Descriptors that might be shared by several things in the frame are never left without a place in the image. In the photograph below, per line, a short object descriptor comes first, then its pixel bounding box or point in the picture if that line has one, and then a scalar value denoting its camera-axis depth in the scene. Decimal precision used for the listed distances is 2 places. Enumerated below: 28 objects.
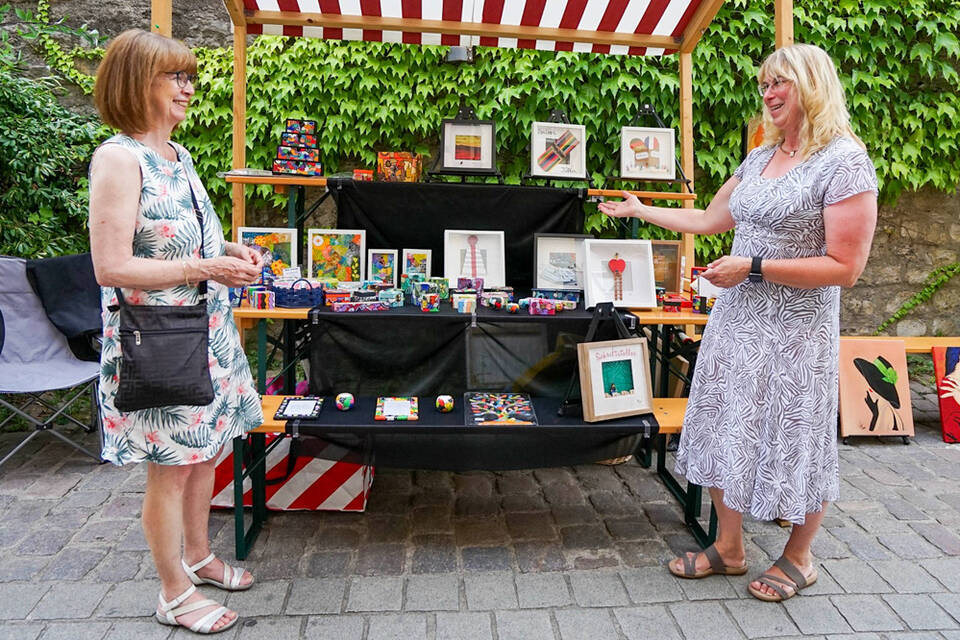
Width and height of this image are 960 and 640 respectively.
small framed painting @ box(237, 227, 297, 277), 3.53
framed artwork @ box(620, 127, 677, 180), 3.98
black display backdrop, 3.66
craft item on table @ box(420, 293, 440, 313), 3.12
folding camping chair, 3.58
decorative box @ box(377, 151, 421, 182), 3.80
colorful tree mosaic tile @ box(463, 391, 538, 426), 2.87
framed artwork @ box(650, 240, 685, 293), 3.78
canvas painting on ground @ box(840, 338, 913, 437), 4.11
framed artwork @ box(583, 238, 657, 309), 3.39
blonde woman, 2.12
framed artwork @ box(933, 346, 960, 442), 4.16
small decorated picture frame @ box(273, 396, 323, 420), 2.79
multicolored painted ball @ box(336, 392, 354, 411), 2.95
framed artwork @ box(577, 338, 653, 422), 2.83
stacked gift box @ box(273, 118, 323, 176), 3.53
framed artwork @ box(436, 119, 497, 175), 3.77
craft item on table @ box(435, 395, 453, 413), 2.96
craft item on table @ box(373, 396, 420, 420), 2.85
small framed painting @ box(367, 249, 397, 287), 3.62
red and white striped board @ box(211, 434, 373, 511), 3.09
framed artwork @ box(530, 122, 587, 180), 3.85
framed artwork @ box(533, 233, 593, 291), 3.60
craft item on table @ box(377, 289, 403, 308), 3.18
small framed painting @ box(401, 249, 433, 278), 3.63
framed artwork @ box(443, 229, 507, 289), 3.61
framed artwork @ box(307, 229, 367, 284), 3.57
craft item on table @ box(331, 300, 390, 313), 3.09
